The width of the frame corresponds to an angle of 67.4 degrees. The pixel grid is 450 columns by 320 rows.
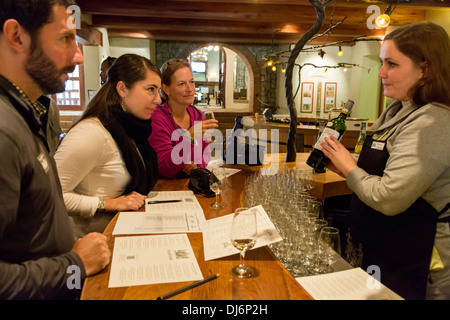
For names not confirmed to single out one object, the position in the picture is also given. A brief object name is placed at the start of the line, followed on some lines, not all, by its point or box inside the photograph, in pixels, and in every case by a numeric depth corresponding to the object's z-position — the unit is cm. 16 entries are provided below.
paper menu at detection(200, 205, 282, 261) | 126
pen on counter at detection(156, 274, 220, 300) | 100
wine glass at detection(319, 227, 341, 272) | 127
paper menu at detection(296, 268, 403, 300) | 105
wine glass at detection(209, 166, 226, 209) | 185
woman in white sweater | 172
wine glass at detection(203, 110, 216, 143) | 275
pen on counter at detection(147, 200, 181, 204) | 189
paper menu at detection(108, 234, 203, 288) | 110
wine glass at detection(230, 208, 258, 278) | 112
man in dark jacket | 90
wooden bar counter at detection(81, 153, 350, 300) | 102
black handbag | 205
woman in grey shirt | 134
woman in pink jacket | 251
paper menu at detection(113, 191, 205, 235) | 150
